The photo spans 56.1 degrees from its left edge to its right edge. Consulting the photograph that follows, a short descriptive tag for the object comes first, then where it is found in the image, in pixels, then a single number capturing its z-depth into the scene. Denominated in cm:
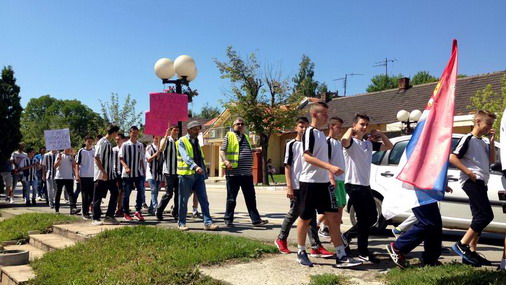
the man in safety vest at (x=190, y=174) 791
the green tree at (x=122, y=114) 4215
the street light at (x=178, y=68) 1100
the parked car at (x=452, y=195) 678
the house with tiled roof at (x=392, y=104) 2664
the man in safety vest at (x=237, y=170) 865
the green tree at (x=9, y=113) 1425
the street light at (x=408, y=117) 1972
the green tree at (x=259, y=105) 2888
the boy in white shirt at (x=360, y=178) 566
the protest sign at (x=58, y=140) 1240
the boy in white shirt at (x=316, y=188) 536
